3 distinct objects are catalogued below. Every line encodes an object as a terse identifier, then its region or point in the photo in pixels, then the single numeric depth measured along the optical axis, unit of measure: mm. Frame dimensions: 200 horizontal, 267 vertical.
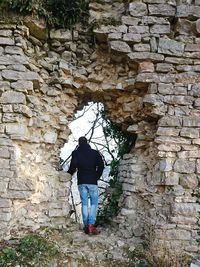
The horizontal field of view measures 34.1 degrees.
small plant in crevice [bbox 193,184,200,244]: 4899
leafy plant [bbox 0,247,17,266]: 4387
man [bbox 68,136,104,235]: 5605
